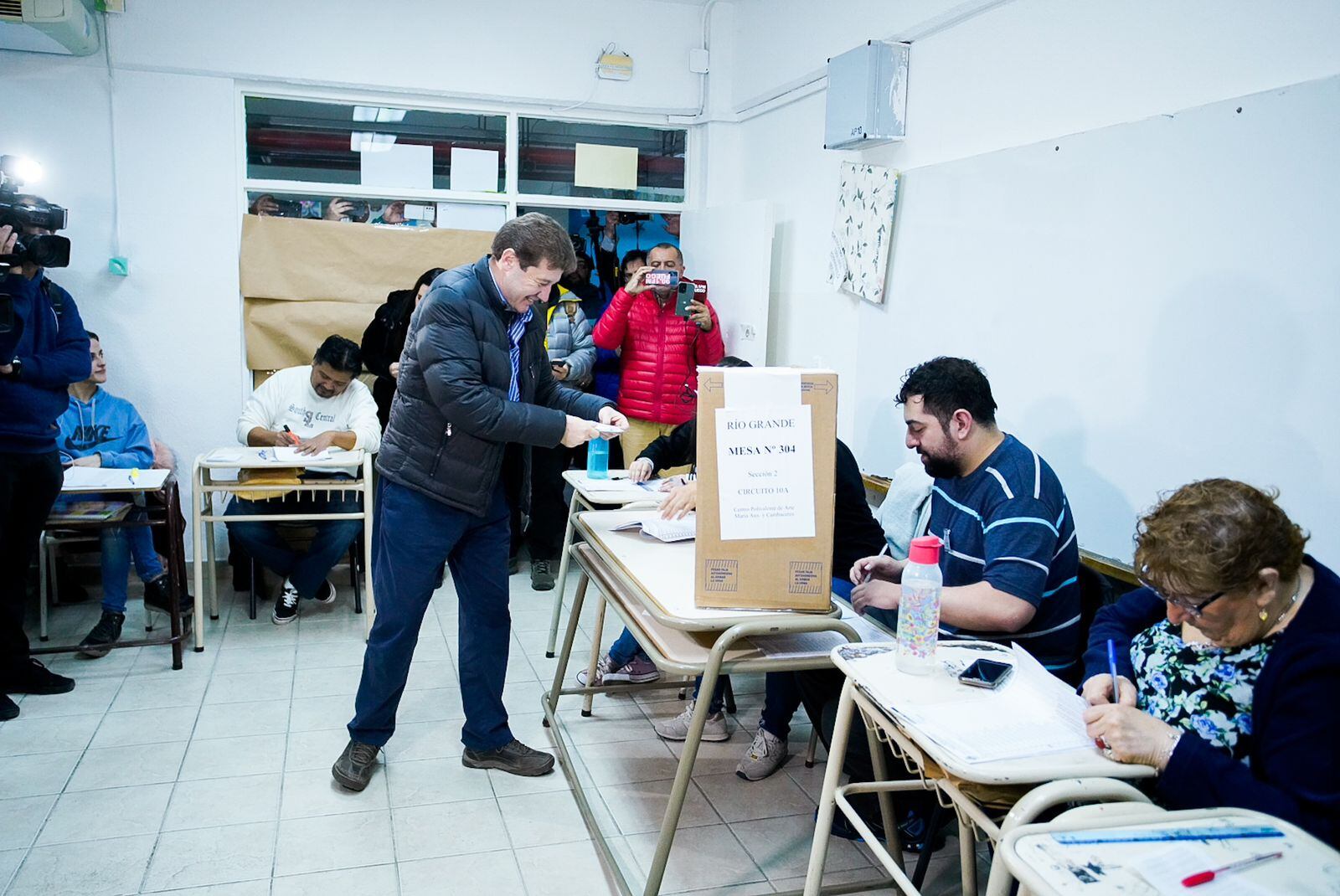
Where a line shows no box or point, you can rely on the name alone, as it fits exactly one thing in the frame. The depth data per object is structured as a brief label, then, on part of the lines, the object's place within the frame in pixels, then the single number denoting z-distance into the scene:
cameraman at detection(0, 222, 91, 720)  2.83
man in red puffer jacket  4.41
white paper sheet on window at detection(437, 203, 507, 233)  4.91
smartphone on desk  1.55
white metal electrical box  3.34
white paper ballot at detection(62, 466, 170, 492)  3.18
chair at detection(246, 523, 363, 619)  3.92
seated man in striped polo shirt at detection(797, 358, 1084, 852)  1.91
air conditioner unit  3.55
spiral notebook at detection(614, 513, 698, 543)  2.45
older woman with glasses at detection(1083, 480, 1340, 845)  1.26
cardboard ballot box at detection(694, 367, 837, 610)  1.86
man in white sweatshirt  3.87
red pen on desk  1.07
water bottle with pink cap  1.61
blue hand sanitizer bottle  3.22
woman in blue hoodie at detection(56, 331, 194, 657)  3.58
